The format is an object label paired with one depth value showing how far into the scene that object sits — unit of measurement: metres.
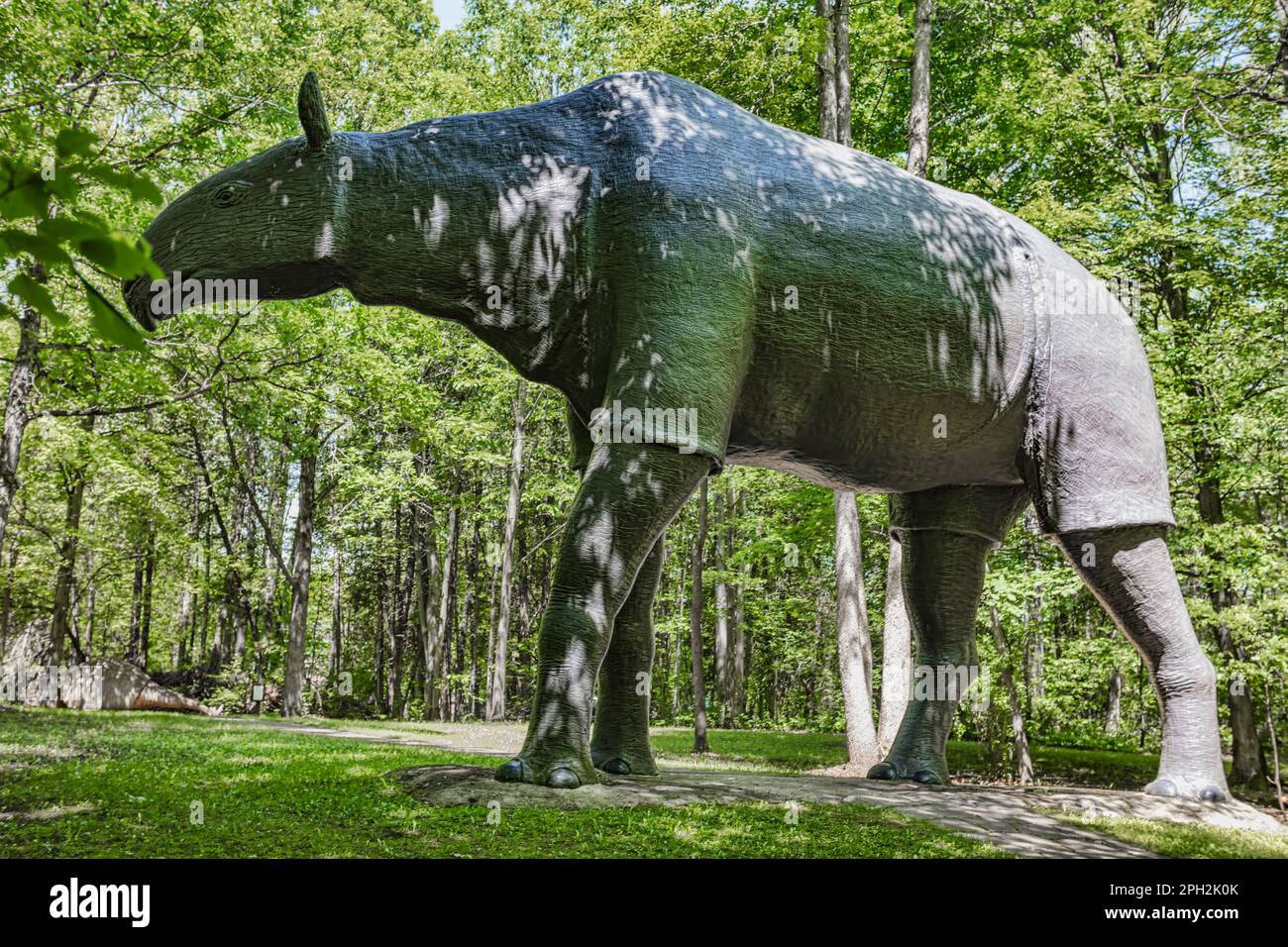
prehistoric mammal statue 4.52
